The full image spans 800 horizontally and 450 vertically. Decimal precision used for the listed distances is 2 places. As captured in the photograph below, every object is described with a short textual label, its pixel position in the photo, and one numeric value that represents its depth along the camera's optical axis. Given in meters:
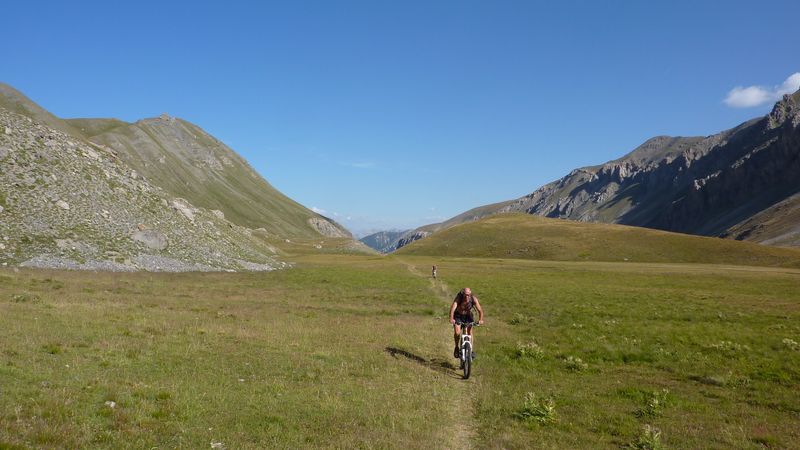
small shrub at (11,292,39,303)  25.84
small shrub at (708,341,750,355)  22.95
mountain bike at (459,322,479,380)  18.44
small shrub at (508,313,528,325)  32.77
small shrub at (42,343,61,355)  16.74
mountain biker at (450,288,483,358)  19.66
